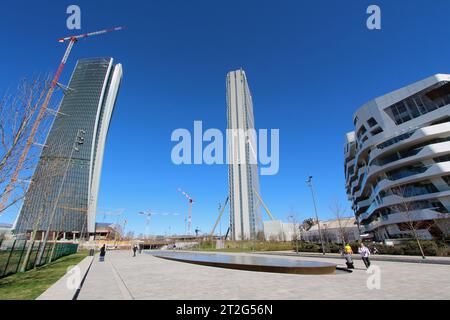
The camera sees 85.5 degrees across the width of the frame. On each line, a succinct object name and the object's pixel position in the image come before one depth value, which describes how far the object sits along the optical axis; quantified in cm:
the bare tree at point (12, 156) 869
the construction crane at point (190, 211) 14148
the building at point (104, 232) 12750
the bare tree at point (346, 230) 7714
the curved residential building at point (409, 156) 3550
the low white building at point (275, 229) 10325
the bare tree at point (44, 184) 1541
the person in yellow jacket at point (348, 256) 1436
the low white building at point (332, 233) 8598
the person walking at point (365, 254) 1408
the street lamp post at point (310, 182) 3544
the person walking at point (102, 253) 2436
